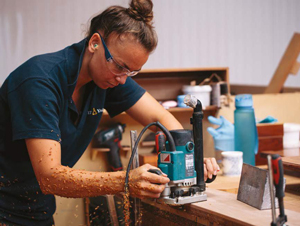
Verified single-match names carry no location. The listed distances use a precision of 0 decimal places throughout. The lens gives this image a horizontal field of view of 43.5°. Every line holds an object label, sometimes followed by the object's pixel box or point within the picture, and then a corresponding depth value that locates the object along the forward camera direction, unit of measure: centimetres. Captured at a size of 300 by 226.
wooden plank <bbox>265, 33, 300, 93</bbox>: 332
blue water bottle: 216
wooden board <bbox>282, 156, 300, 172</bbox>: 172
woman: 128
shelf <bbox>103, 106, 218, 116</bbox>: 288
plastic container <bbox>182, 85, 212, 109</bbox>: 295
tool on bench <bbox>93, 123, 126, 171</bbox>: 288
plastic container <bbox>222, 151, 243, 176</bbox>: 202
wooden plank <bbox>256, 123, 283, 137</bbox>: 251
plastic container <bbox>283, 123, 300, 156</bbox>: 241
